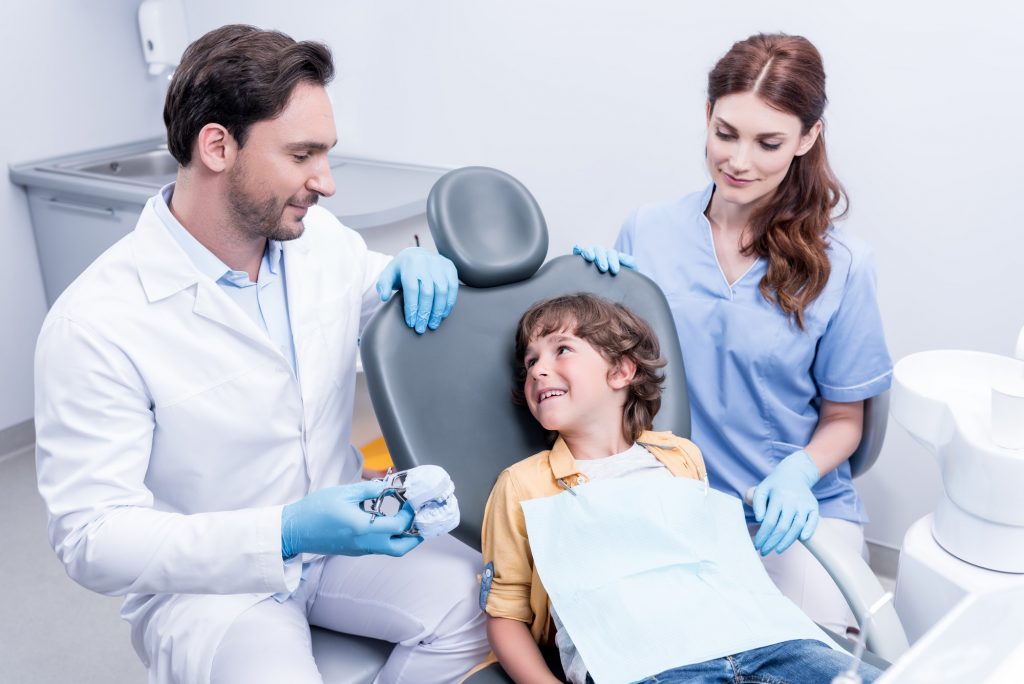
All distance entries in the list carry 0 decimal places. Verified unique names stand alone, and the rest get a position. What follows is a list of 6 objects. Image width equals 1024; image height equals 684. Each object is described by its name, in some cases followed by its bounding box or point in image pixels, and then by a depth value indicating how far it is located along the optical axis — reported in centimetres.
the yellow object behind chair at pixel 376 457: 220
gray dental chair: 130
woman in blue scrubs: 150
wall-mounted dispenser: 277
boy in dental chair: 113
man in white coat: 115
